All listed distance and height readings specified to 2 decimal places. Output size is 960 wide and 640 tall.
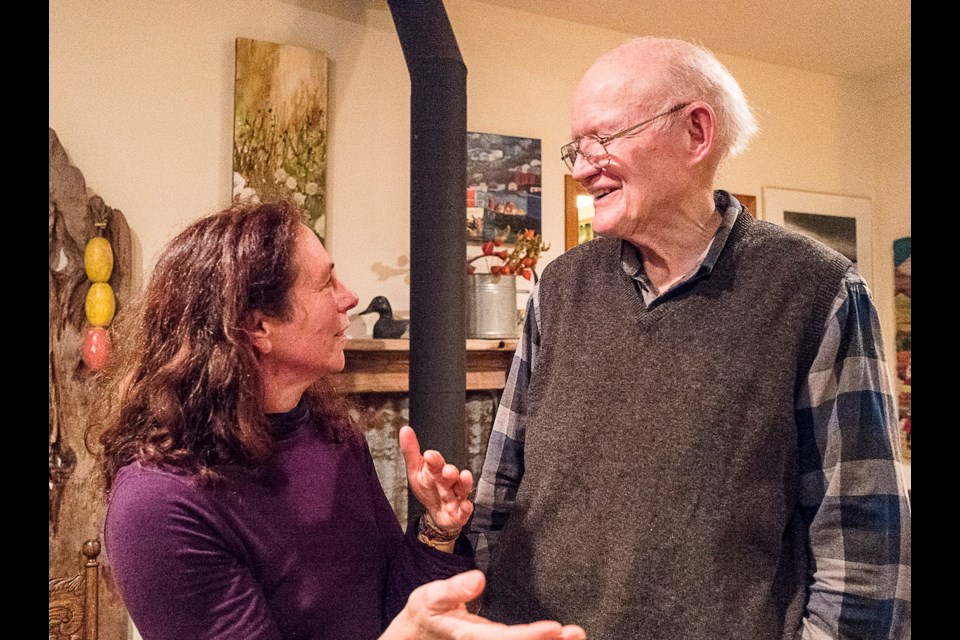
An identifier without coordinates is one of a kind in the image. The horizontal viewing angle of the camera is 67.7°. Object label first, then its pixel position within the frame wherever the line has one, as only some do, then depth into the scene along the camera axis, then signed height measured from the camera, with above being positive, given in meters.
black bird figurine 2.14 +0.02
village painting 2.43 +0.50
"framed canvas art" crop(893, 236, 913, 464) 2.71 +0.02
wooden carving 1.80 -0.15
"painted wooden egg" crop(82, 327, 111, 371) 1.76 -0.05
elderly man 0.80 -0.10
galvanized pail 2.27 +0.08
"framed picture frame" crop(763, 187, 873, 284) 2.95 +0.48
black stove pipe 1.90 +0.26
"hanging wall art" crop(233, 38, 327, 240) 2.08 +0.61
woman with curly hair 0.79 -0.17
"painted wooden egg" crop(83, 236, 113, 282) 1.83 +0.18
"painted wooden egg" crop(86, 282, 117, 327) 1.82 +0.07
